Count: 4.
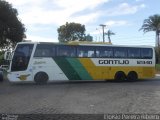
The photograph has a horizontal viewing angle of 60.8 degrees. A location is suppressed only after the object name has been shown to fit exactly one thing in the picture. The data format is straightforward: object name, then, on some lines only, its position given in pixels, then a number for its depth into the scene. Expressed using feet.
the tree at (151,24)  88.92
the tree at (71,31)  90.75
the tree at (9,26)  52.68
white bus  28.13
